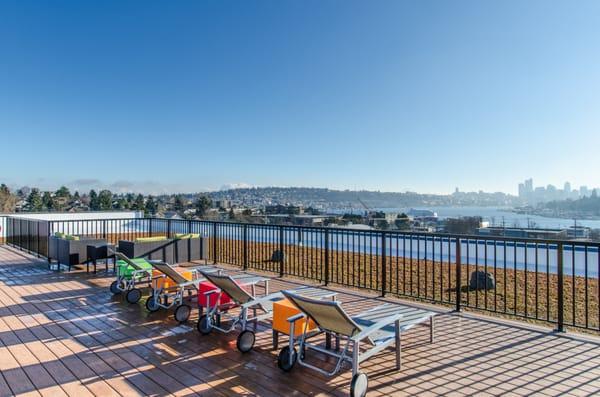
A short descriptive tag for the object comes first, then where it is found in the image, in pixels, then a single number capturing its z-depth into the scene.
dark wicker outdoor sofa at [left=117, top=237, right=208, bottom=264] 6.94
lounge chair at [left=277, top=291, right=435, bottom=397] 2.54
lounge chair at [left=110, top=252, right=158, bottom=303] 5.15
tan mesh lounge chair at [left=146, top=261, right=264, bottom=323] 4.29
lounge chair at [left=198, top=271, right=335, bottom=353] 3.43
